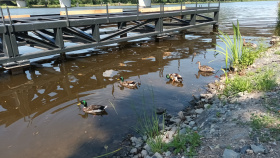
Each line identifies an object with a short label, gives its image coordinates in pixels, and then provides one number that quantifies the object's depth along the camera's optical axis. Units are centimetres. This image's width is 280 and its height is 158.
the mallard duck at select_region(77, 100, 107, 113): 544
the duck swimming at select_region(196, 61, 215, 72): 839
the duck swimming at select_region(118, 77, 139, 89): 707
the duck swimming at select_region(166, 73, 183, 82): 743
